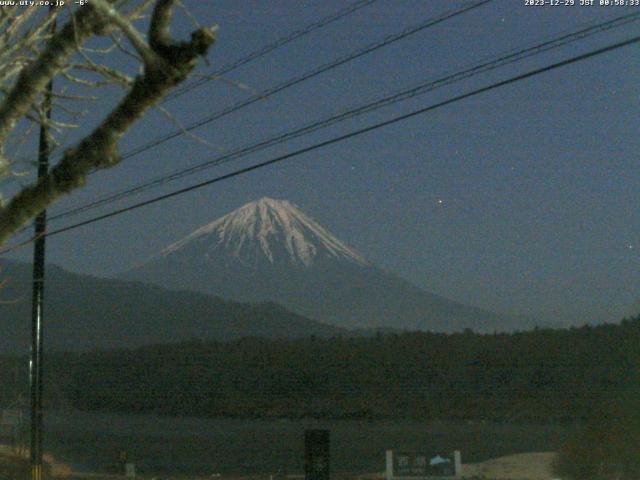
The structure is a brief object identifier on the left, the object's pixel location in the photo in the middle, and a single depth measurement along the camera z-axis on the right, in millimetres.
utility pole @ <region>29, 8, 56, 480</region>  19906
